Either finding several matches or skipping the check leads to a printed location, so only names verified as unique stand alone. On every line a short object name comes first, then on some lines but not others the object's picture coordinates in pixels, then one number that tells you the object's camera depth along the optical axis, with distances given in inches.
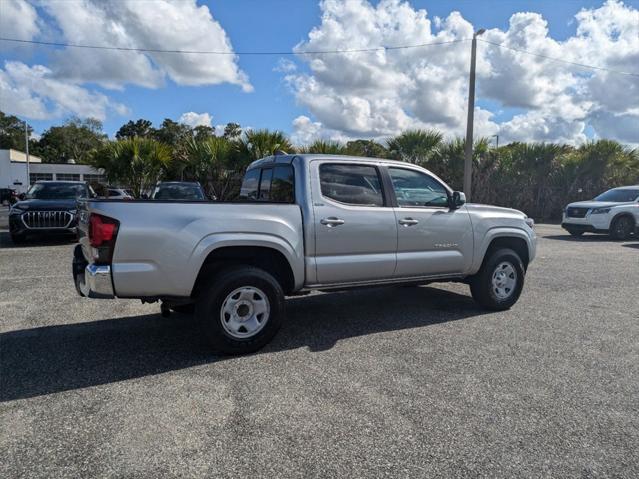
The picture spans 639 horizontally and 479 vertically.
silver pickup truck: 153.3
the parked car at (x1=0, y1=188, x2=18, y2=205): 1314.0
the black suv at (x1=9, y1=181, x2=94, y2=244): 442.6
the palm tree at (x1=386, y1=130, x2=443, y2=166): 813.9
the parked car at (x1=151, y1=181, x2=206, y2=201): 490.0
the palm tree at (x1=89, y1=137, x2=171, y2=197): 701.9
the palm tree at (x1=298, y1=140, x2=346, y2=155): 689.6
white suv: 582.9
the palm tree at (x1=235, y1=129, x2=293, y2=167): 706.8
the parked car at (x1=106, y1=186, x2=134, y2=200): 864.9
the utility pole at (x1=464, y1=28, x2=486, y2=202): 709.6
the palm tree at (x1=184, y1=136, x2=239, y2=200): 731.4
